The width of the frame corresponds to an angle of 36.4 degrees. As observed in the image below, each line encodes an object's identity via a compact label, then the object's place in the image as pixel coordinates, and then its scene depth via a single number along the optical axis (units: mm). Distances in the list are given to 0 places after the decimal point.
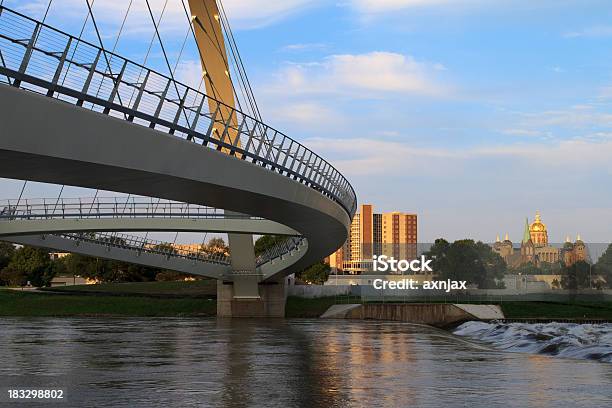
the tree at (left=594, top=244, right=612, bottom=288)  76000
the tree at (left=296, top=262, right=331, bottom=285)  127875
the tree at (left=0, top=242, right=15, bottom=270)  139000
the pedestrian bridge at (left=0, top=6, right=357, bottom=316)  19688
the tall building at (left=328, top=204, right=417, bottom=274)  79062
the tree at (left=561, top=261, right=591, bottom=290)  76750
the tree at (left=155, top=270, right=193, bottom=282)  128375
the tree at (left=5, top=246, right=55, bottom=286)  125750
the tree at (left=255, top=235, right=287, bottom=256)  121625
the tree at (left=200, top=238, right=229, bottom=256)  163850
